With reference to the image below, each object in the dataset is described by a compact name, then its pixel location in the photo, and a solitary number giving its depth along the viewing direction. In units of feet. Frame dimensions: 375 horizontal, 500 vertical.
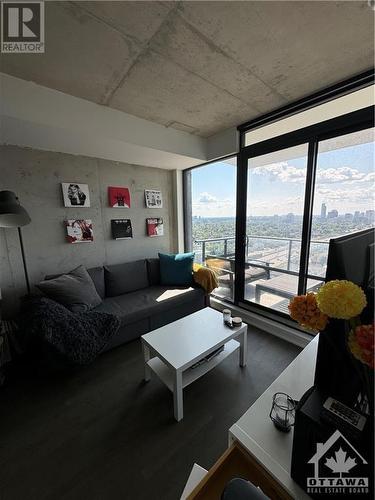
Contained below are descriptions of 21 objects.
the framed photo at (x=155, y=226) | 11.10
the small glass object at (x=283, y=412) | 2.57
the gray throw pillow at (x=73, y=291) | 6.86
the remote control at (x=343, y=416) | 1.81
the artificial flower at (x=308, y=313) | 2.15
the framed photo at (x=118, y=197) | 9.61
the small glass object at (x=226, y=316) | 6.46
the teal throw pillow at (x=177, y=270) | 9.73
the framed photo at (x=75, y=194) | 8.40
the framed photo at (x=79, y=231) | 8.62
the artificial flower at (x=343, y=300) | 1.85
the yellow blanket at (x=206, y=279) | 9.48
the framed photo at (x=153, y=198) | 10.88
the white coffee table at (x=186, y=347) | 4.84
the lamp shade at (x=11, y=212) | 5.94
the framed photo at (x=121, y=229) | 9.92
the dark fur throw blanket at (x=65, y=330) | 5.40
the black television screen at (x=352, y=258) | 2.13
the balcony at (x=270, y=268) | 7.48
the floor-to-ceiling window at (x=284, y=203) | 6.24
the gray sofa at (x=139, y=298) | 7.45
